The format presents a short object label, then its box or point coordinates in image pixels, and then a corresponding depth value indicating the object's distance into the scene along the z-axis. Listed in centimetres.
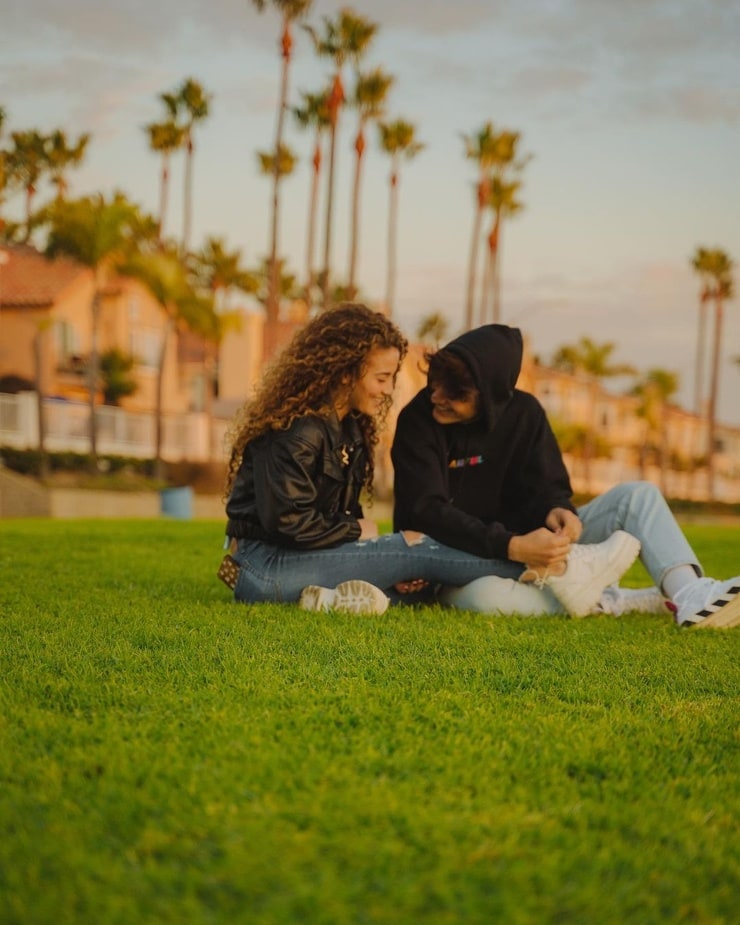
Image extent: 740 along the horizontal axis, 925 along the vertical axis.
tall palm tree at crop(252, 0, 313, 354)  3819
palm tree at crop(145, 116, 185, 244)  5416
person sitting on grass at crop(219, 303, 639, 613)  504
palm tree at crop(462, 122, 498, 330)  5050
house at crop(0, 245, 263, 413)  4259
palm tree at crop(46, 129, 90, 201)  5584
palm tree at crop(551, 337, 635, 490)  8144
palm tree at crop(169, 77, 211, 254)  5150
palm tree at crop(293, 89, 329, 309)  4362
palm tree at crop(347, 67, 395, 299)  4391
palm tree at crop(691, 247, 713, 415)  7804
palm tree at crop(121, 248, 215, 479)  3850
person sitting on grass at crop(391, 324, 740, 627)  512
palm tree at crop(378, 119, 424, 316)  4962
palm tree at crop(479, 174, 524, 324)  5228
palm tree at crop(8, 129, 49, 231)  5562
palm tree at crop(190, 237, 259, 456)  5519
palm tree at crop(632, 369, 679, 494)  8588
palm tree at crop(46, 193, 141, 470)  3616
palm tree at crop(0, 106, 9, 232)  2904
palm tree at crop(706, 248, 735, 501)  7762
